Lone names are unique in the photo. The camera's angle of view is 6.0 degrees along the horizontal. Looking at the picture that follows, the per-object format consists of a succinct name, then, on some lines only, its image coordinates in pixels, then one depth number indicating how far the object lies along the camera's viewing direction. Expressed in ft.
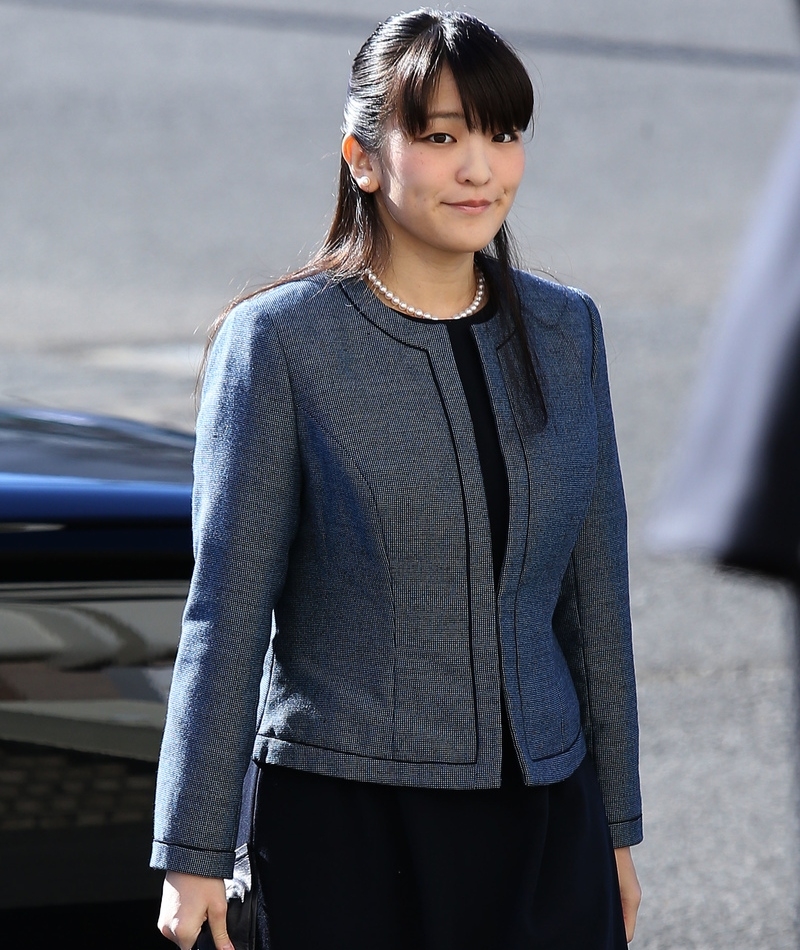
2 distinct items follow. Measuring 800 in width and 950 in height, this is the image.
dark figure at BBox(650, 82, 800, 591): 19.85
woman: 22.81
